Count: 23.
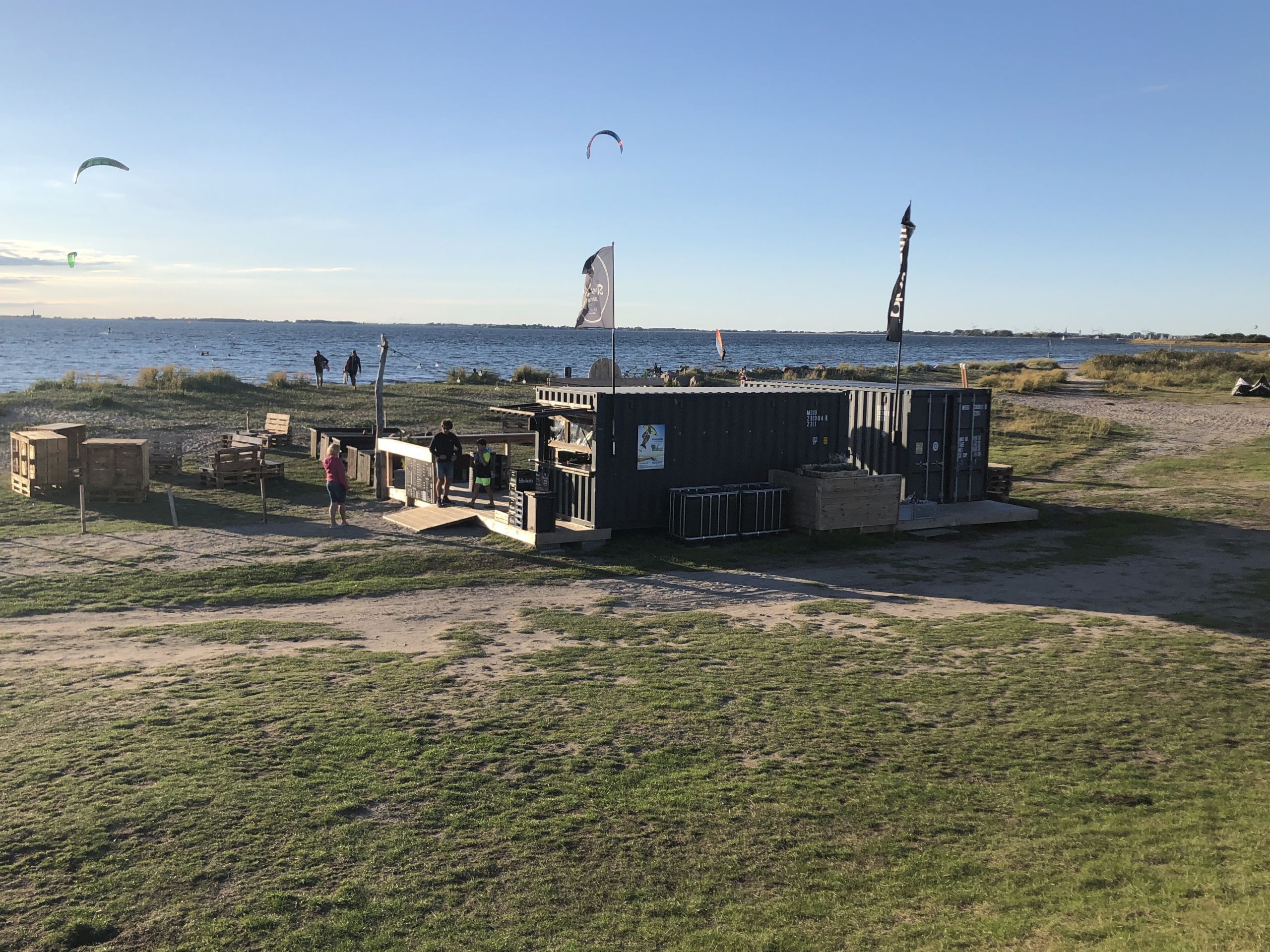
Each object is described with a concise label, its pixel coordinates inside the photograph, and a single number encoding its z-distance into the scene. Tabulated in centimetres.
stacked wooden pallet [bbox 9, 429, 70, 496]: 2172
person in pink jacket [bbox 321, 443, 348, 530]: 1952
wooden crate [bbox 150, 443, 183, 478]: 2448
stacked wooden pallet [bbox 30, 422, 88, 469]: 2239
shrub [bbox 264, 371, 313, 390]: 4909
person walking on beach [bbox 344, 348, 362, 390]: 4841
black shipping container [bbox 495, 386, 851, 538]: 1888
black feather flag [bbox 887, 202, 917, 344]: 2100
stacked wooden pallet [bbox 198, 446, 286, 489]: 2359
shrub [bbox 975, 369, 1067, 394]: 5813
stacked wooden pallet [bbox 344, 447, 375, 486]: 2477
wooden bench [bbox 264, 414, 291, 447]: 3083
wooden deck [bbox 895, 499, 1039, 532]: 2078
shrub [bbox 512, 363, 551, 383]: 5931
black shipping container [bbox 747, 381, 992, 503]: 2156
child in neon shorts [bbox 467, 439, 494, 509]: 2125
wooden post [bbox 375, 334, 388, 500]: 2312
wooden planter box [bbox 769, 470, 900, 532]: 1970
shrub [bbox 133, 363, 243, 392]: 4456
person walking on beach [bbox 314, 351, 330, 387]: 4953
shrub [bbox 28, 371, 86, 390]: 4259
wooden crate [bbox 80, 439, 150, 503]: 2158
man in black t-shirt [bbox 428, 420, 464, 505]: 2089
